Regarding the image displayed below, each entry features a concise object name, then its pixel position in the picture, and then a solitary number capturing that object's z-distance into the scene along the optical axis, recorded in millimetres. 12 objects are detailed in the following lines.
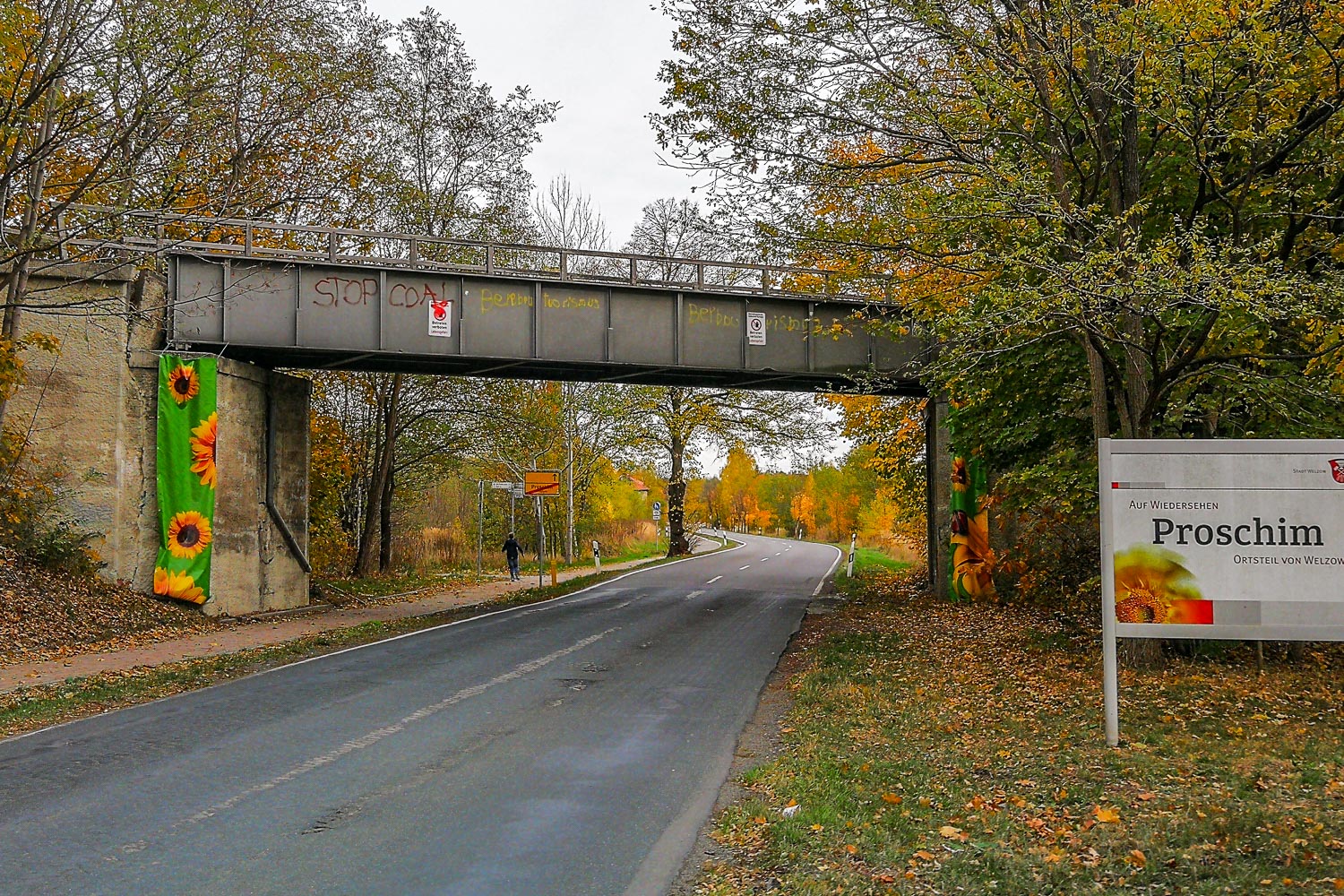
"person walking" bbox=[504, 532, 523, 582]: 32781
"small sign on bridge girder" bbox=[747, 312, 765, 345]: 22562
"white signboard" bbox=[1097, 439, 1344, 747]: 7766
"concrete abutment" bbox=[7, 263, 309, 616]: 18156
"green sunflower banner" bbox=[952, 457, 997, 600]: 22812
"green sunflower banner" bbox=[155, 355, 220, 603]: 18984
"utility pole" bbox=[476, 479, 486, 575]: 35219
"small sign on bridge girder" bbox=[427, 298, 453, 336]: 20891
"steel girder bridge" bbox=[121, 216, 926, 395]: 19953
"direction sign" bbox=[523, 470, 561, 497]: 27062
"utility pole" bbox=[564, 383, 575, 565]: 35094
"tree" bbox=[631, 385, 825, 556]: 39531
